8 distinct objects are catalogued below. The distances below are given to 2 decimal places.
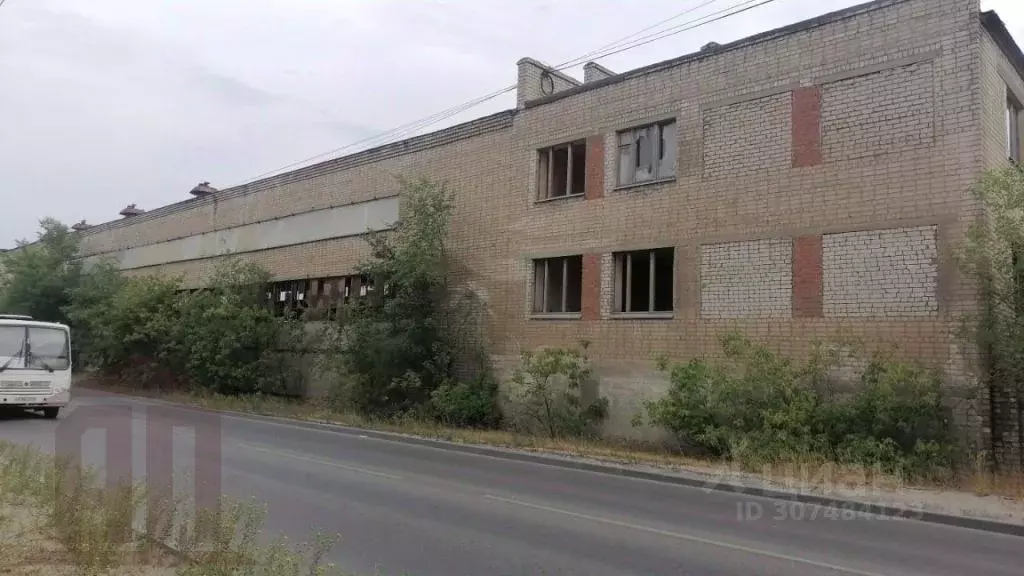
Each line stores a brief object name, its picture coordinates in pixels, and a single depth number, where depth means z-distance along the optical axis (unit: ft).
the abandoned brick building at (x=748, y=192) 42.60
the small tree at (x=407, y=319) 66.80
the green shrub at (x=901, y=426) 38.44
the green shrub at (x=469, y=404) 62.23
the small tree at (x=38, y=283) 123.75
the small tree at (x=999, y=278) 38.09
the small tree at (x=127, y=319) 97.91
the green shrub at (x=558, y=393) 56.13
